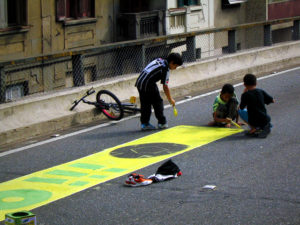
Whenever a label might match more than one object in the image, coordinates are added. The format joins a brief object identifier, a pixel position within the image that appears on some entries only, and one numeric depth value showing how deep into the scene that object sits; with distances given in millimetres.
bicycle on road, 12383
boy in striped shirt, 11438
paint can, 5328
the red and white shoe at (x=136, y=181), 8164
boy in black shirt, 10570
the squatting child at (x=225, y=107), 11391
